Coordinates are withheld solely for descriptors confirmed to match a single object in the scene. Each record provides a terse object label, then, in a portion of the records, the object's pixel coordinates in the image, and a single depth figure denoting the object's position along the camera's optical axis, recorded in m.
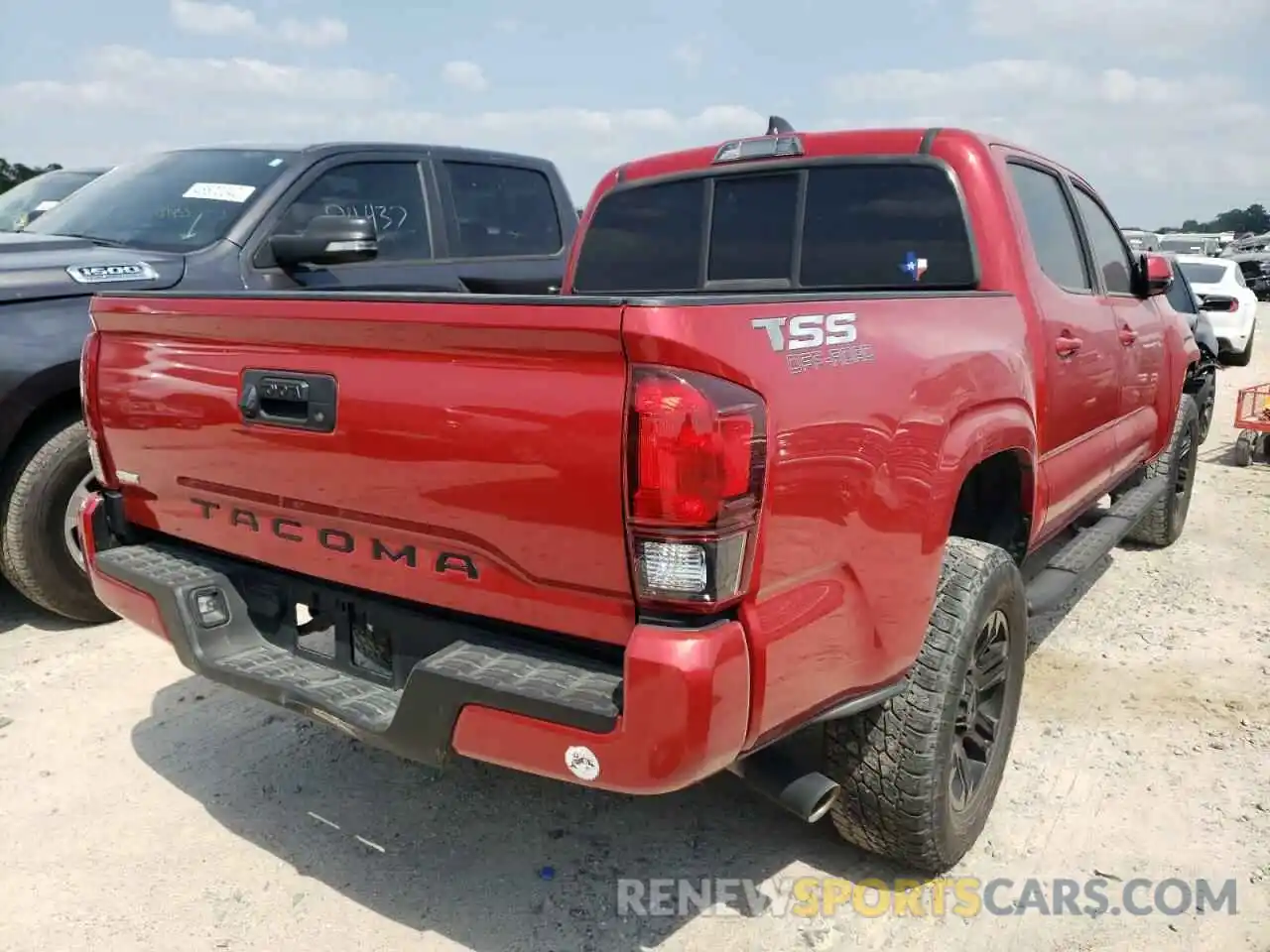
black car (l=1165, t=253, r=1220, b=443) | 7.85
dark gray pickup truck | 4.21
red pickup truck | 1.98
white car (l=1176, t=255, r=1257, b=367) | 14.59
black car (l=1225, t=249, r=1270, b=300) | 27.31
